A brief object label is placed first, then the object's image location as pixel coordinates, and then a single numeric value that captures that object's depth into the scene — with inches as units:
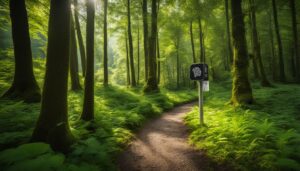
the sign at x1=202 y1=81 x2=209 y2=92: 280.4
